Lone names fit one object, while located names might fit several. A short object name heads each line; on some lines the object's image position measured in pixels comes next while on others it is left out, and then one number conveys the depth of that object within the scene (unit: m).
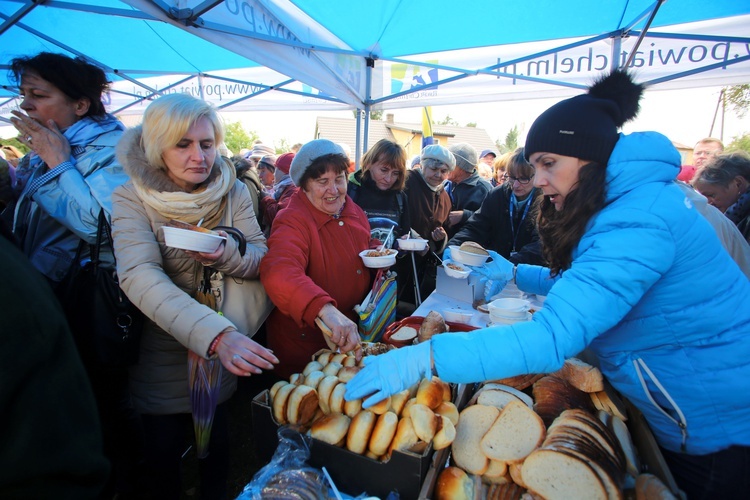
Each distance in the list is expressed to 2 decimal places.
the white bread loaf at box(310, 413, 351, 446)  1.20
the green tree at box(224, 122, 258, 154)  45.56
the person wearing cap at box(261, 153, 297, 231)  3.45
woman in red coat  2.08
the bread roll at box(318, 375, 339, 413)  1.33
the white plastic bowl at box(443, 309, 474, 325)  2.33
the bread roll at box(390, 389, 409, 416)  1.27
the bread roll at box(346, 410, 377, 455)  1.17
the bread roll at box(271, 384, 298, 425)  1.29
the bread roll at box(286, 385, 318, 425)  1.26
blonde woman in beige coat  1.53
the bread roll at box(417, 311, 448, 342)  2.01
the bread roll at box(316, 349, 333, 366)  1.59
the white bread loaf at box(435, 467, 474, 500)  1.11
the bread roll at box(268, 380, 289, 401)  1.35
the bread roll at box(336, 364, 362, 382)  1.43
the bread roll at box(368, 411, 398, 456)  1.15
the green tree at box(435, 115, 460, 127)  81.83
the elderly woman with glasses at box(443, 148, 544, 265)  3.62
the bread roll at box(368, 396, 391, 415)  1.25
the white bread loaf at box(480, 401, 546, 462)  1.20
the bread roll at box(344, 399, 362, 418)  1.27
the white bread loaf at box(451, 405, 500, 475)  1.23
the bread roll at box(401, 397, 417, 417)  1.23
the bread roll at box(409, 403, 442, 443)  1.13
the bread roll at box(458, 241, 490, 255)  2.57
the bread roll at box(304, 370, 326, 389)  1.38
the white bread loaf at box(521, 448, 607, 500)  1.05
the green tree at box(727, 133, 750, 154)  32.16
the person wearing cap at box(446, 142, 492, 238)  5.45
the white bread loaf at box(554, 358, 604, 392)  1.46
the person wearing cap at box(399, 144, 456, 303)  4.02
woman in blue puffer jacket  1.12
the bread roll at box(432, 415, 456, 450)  1.14
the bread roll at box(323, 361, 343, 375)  1.47
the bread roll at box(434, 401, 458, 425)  1.30
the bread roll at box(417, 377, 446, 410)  1.28
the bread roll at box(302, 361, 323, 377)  1.48
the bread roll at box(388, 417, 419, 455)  1.13
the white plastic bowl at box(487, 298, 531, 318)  2.01
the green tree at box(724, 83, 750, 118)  27.38
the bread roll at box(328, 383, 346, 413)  1.29
